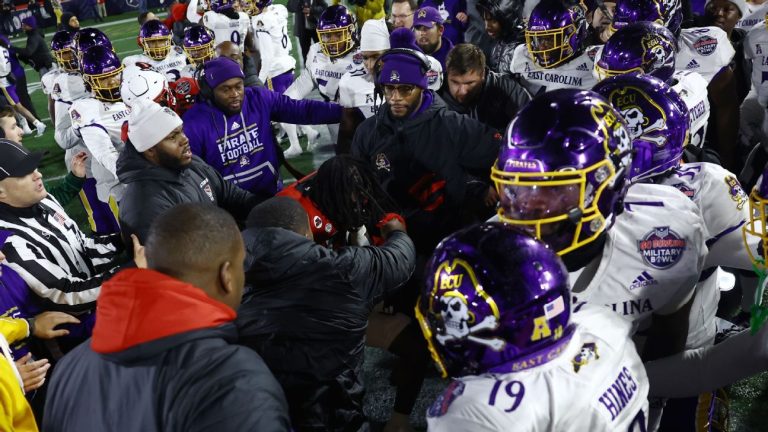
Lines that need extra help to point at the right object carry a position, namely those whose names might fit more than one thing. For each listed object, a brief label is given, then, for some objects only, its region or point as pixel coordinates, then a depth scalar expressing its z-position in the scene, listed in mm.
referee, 3492
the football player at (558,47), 4957
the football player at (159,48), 8273
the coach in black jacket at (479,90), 4809
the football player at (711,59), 4781
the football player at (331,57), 6527
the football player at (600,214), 2340
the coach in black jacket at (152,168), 3697
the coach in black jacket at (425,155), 4016
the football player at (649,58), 3682
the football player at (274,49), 8695
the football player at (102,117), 5440
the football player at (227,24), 8914
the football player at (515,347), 1705
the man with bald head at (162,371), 1770
